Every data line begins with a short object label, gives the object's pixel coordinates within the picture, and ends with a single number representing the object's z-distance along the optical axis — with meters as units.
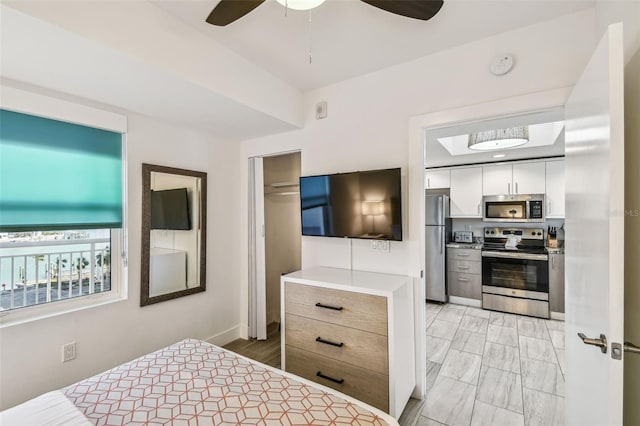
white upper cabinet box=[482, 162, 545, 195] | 4.29
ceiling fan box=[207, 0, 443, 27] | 1.25
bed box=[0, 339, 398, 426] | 1.12
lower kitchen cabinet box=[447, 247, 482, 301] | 4.41
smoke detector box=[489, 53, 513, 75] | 1.90
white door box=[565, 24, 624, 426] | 0.99
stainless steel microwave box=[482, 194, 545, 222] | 4.27
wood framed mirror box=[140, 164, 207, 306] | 2.46
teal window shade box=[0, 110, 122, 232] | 1.80
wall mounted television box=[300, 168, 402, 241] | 2.18
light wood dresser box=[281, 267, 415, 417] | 1.88
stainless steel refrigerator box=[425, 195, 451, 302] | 4.58
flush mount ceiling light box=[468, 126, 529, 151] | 3.19
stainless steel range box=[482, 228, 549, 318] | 3.94
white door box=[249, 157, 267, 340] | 3.21
